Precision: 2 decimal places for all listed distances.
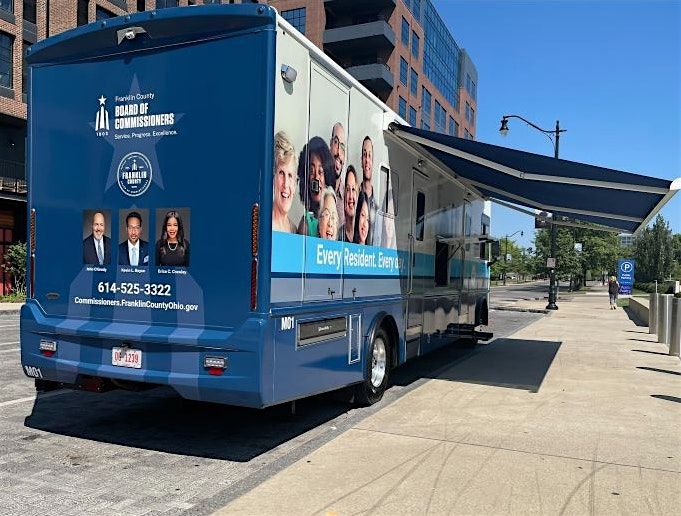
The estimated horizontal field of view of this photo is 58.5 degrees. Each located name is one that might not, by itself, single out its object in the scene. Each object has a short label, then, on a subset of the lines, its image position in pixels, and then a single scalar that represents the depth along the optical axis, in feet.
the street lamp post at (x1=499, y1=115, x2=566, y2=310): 91.63
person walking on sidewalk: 102.49
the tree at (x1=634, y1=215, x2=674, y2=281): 226.79
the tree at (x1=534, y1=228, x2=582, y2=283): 168.04
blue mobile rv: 15.72
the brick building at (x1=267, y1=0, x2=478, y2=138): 163.53
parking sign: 112.16
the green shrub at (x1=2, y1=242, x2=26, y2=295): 91.40
